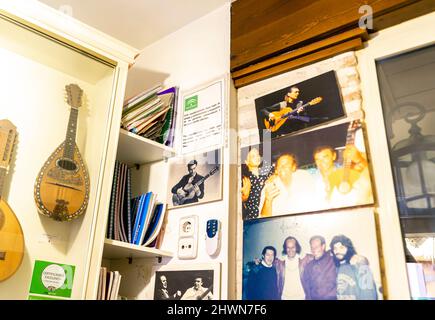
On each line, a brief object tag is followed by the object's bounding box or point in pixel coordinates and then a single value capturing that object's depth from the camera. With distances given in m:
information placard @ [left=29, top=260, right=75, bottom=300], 1.16
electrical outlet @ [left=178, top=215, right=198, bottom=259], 1.39
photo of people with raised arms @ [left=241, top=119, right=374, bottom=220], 1.13
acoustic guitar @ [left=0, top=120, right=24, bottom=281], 1.14
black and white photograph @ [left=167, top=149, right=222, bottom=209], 1.42
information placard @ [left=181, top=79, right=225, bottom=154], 1.50
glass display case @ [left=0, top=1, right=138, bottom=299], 1.22
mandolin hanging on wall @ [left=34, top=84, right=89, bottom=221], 1.25
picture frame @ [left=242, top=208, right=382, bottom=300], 1.04
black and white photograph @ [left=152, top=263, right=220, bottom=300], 1.28
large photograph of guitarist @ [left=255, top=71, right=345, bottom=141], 1.24
